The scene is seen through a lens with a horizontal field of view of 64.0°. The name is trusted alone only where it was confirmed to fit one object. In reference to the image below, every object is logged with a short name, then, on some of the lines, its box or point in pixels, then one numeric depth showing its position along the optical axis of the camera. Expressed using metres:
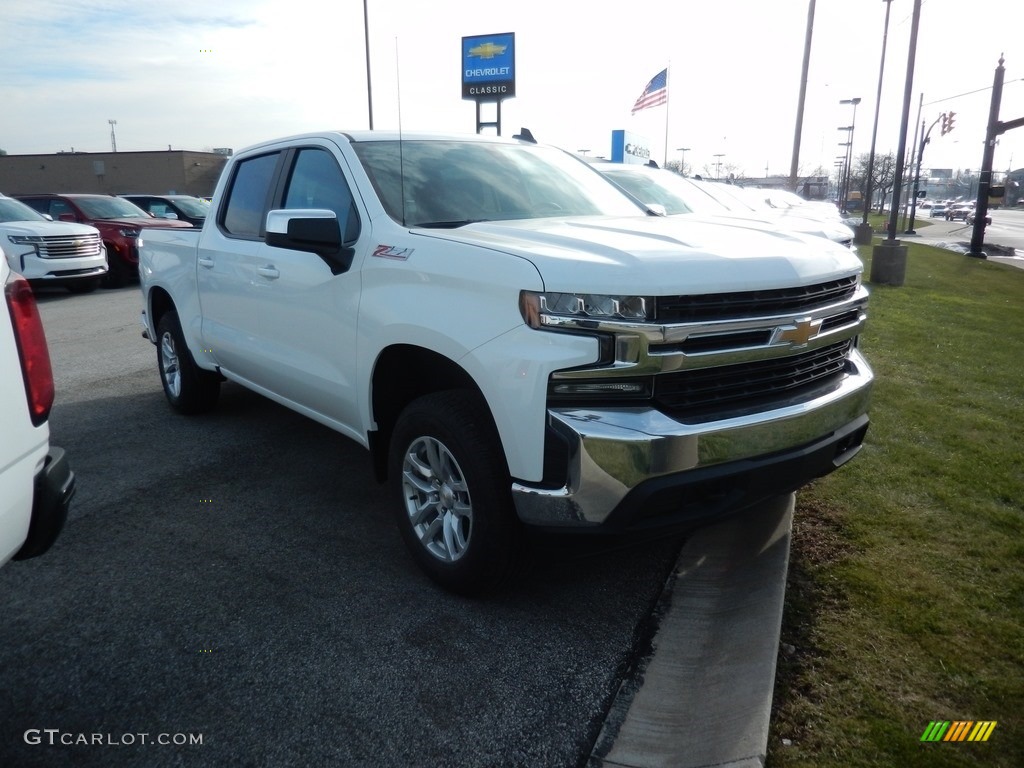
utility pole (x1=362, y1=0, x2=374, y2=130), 12.20
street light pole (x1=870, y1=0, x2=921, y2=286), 14.74
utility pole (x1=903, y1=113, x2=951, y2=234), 41.19
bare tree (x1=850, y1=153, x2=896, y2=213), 70.11
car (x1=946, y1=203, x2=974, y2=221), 69.16
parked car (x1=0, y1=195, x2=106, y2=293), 13.62
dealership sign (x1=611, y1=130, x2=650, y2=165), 29.31
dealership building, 55.41
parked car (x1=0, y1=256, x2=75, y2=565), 2.20
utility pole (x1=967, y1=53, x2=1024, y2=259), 21.45
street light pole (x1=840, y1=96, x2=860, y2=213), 55.11
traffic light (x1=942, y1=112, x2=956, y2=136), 40.78
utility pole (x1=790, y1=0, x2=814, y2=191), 26.70
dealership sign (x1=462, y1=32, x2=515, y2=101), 27.00
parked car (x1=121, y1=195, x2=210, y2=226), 19.94
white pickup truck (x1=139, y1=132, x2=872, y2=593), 2.77
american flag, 27.47
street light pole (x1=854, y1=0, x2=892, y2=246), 29.09
